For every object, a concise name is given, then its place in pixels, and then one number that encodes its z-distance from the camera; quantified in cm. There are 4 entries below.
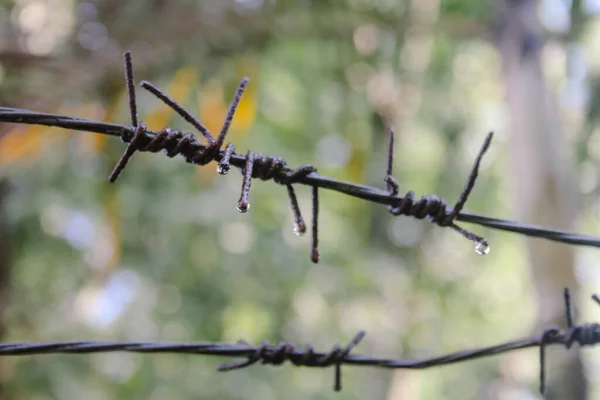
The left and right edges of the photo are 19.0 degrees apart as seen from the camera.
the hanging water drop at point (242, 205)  49
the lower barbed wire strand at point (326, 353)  53
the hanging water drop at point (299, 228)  52
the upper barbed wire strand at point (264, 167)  50
